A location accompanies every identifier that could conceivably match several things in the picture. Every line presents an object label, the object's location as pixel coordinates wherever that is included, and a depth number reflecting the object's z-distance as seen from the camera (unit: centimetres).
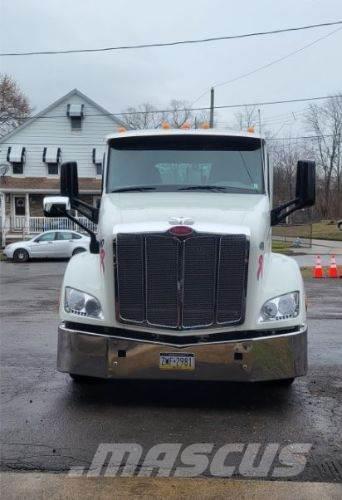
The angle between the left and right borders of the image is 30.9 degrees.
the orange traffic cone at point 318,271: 1908
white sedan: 2734
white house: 3866
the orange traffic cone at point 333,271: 1917
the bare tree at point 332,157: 7762
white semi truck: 536
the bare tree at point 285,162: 7174
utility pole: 3275
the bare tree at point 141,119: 6262
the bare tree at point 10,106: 5462
